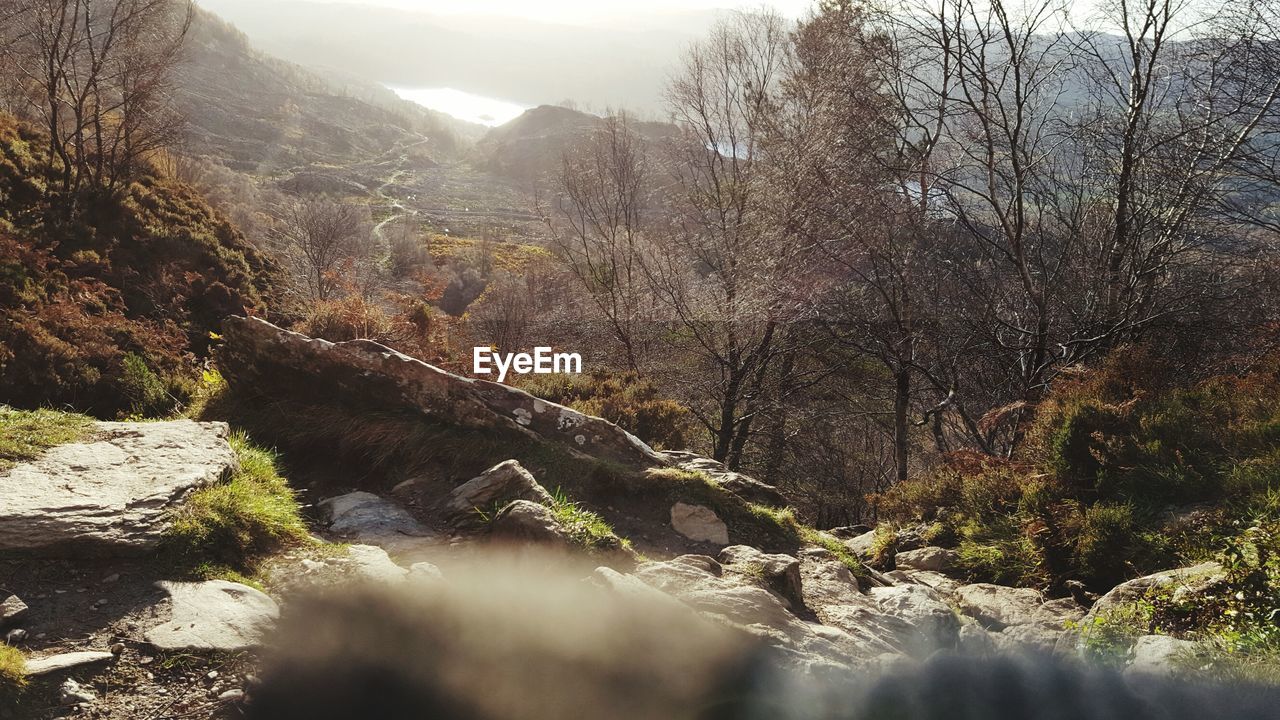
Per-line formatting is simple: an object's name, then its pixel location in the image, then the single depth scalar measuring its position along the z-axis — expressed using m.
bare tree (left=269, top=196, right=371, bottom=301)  22.55
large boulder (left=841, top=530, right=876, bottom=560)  7.07
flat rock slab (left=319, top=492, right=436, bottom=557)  4.10
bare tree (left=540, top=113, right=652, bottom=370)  16.69
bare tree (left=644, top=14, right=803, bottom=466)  12.77
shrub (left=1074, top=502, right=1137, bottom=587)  4.75
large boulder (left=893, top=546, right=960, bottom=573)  6.08
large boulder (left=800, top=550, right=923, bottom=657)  3.97
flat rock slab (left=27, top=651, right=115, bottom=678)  2.29
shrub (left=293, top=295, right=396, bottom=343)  8.93
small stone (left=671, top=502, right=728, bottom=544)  5.49
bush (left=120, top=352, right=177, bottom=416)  6.36
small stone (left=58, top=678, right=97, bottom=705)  2.25
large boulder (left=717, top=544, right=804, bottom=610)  4.35
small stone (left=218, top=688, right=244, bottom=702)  2.46
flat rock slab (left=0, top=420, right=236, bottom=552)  2.96
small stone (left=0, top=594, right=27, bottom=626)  2.51
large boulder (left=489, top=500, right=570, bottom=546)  3.90
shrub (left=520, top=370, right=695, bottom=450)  9.79
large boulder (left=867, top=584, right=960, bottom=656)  4.07
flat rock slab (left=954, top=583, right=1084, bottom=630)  4.44
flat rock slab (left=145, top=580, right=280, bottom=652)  2.66
